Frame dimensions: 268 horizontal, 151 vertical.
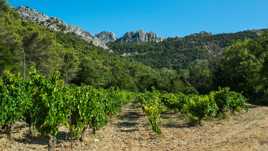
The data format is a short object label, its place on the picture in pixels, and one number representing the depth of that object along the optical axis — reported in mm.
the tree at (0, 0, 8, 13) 29662
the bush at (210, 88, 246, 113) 18255
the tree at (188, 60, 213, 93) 46446
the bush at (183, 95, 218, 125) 15407
